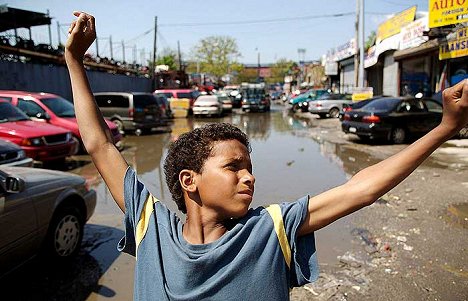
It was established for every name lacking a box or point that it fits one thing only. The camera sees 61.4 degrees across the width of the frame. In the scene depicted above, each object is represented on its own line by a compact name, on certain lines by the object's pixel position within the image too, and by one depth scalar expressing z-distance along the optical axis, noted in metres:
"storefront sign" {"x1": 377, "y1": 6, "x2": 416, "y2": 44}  19.88
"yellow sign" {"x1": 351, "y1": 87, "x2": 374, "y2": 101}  21.38
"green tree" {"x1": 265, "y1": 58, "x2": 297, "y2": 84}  107.94
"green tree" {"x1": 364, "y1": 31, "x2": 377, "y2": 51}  34.68
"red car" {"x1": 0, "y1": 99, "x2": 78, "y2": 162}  8.45
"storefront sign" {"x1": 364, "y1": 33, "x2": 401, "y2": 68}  21.74
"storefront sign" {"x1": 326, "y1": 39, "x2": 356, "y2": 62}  32.22
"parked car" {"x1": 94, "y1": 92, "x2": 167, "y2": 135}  15.88
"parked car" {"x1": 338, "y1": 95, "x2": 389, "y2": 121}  14.19
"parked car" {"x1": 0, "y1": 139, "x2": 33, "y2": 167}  6.29
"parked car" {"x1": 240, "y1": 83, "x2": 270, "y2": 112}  30.74
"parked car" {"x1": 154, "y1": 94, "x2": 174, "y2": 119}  21.47
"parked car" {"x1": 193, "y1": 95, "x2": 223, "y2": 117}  24.88
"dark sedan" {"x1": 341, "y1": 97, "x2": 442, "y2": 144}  12.23
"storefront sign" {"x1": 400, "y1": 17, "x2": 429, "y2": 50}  17.53
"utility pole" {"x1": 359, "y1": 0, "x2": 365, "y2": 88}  24.53
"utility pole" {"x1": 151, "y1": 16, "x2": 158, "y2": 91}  38.23
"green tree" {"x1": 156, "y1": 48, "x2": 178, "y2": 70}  68.75
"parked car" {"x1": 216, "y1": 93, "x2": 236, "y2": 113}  28.89
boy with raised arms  1.31
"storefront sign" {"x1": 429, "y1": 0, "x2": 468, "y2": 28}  14.41
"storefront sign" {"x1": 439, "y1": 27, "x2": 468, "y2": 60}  14.44
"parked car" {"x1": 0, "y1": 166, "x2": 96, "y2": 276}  3.52
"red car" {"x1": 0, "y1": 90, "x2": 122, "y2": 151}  10.57
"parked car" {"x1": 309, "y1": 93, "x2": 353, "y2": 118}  23.59
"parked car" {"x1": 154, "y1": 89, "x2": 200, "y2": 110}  27.47
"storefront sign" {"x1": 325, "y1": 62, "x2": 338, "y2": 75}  39.62
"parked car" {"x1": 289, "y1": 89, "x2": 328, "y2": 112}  29.19
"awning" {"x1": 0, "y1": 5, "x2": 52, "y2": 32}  20.22
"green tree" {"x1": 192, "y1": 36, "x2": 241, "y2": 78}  67.94
